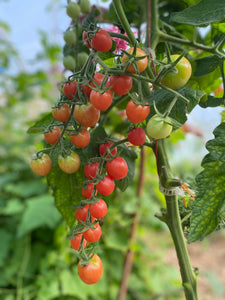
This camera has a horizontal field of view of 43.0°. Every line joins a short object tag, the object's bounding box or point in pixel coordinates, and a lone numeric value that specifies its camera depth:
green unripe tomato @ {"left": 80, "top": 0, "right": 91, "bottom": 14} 0.49
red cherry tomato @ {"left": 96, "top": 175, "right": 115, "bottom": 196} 0.35
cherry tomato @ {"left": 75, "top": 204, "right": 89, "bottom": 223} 0.36
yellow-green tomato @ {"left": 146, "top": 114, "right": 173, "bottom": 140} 0.30
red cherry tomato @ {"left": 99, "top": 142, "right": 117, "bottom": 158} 0.39
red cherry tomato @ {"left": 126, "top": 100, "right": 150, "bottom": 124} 0.32
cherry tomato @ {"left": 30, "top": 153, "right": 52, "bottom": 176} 0.39
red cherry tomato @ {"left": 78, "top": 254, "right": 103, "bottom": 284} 0.35
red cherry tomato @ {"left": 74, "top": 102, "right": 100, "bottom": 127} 0.34
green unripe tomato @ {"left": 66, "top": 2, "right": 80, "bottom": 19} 0.47
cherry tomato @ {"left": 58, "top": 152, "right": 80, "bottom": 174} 0.38
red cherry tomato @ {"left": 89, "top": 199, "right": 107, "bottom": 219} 0.34
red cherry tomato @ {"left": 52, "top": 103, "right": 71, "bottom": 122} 0.36
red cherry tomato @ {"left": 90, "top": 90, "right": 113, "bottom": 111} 0.32
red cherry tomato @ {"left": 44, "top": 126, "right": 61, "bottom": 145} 0.38
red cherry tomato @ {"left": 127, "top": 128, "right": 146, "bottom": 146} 0.36
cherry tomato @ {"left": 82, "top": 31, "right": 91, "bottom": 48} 0.42
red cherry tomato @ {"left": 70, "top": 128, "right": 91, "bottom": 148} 0.36
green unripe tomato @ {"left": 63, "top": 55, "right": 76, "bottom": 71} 0.48
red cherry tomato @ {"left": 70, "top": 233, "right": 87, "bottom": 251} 0.36
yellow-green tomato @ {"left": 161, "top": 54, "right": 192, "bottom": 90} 0.31
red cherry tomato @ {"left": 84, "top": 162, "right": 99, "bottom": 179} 0.37
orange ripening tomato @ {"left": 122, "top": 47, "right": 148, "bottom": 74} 0.31
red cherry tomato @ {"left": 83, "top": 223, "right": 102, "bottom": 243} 0.35
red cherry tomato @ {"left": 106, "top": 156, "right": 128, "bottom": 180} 0.35
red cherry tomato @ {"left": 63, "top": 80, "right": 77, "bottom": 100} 0.36
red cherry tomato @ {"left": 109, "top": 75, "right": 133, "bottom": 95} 0.32
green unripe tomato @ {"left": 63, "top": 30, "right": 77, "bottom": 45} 0.48
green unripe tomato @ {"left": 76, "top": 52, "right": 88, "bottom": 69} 0.47
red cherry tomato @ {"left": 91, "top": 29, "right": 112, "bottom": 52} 0.33
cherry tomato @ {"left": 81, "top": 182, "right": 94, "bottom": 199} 0.37
